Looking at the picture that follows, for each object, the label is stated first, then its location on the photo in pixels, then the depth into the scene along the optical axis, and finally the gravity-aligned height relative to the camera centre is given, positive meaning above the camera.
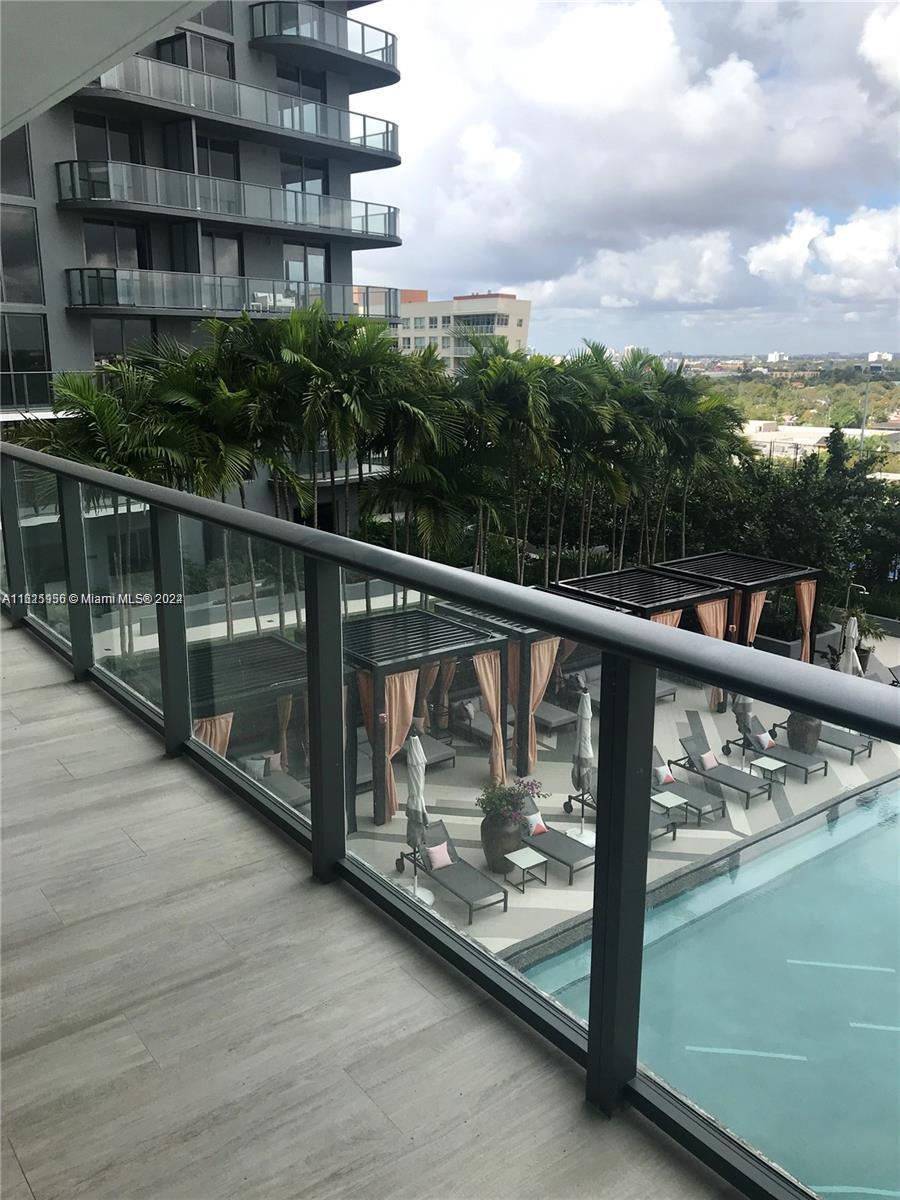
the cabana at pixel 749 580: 21.44 -4.88
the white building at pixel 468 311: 33.97 +3.55
